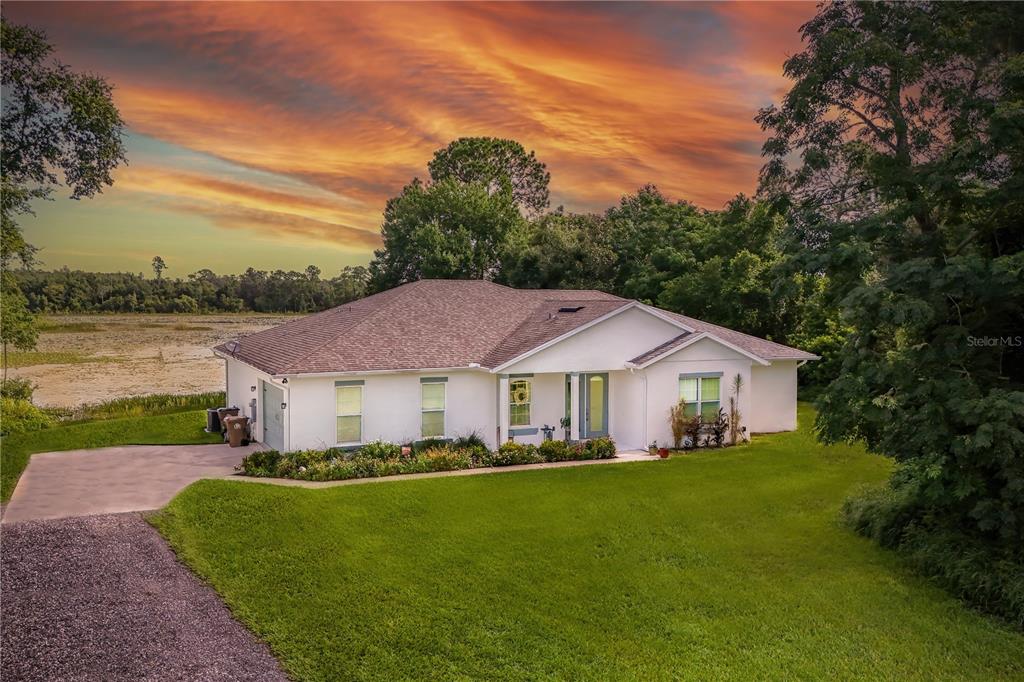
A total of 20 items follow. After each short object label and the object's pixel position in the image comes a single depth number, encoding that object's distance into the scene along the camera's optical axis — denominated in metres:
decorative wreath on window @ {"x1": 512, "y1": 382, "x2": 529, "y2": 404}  19.25
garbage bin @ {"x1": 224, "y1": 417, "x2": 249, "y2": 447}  19.58
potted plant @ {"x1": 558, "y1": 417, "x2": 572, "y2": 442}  19.48
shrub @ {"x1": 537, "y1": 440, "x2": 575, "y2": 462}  17.98
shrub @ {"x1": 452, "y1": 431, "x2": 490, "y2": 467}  17.39
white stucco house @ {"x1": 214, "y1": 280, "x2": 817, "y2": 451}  17.80
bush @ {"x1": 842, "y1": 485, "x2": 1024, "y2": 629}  9.33
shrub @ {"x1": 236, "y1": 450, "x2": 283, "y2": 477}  16.09
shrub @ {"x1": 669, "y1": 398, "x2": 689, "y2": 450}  19.20
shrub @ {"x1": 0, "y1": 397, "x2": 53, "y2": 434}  16.88
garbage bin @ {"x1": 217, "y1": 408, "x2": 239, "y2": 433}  21.83
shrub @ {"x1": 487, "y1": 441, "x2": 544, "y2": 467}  17.41
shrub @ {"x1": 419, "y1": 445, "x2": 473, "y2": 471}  16.78
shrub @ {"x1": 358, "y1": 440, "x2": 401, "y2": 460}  17.14
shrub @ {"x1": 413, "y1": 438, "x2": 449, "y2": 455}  18.09
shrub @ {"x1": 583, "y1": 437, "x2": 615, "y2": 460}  18.17
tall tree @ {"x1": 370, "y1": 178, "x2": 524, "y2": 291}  41.09
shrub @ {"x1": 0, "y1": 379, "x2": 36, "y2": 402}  22.56
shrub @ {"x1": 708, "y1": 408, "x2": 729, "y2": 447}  19.62
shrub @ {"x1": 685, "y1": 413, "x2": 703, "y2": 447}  19.28
